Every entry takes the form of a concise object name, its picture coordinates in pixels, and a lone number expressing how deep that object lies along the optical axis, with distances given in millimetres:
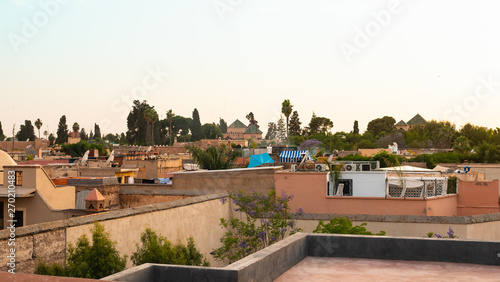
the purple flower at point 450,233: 12695
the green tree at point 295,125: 131125
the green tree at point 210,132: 186625
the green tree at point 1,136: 135875
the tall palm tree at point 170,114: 129100
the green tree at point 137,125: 114812
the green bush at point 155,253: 9344
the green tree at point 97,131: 164700
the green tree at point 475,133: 104350
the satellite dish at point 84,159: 37278
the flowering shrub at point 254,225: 14164
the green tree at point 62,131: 129625
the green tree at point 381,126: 140625
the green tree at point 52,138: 143000
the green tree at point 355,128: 139000
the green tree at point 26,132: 133125
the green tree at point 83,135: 158438
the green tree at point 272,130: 182038
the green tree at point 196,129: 159825
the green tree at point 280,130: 142312
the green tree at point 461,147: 70931
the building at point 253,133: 188738
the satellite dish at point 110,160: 39859
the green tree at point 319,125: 133125
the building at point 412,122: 168625
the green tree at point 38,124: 144325
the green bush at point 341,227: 13469
